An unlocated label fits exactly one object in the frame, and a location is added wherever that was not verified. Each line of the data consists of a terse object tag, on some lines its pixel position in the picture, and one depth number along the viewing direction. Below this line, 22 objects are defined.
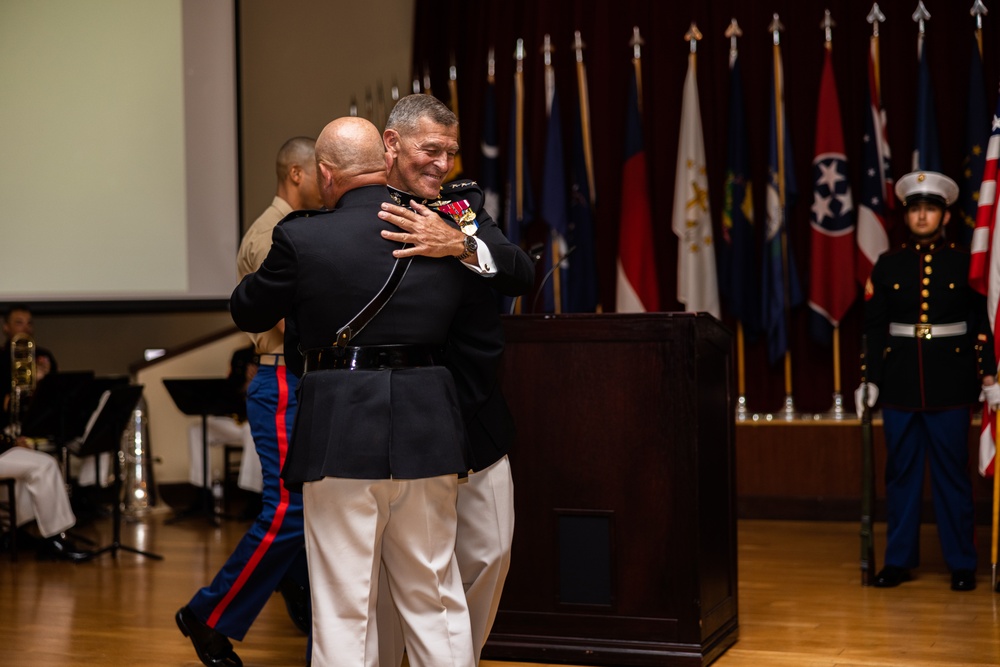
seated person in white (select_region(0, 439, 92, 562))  5.80
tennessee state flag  6.85
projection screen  6.87
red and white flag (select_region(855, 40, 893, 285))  6.70
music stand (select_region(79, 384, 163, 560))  5.86
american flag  4.71
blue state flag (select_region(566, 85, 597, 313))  7.45
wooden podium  3.42
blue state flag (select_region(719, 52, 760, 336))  7.07
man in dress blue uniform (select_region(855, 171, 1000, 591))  4.79
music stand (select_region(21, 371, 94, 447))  6.21
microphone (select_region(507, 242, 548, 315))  2.99
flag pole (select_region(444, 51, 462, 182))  7.87
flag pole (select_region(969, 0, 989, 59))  6.39
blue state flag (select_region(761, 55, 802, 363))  6.94
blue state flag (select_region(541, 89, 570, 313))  7.47
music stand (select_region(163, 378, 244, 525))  6.93
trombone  6.20
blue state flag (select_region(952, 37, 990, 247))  6.40
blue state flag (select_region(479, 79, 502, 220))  7.75
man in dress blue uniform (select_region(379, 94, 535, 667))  2.44
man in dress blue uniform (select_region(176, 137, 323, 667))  3.39
